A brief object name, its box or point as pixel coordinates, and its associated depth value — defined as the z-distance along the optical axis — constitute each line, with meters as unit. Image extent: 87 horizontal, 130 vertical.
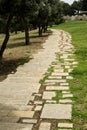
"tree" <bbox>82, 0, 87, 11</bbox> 65.71
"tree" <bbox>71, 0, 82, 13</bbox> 71.24
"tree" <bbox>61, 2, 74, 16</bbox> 70.10
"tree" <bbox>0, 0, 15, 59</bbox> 8.70
